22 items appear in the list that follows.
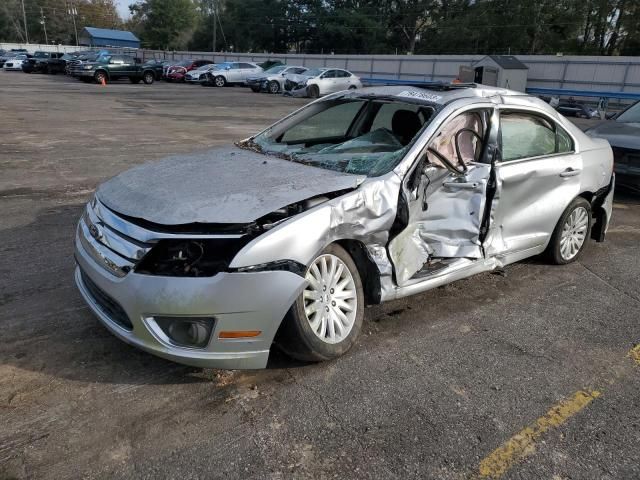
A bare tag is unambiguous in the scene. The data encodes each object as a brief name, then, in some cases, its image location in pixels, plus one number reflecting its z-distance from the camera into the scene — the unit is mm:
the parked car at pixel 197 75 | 35003
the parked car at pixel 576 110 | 24688
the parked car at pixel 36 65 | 38875
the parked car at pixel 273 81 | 30828
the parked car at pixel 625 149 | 7561
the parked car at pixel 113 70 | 30281
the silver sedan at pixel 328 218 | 2787
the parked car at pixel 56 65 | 38406
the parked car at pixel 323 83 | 28359
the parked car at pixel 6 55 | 48341
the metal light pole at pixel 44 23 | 101750
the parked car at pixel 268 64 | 39794
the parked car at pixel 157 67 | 33838
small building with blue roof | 78062
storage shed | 30281
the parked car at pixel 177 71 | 36312
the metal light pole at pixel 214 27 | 70000
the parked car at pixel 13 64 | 43875
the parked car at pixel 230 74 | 34531
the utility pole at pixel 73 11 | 103562
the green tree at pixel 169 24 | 83812
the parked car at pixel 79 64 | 30328
